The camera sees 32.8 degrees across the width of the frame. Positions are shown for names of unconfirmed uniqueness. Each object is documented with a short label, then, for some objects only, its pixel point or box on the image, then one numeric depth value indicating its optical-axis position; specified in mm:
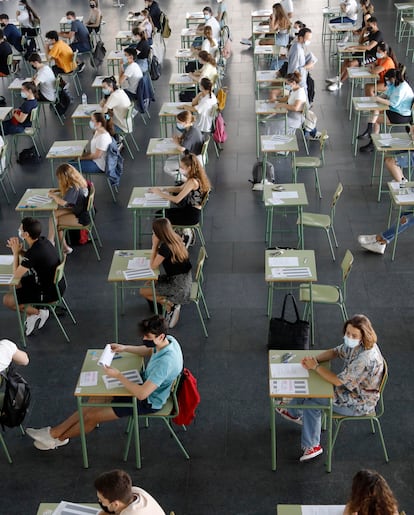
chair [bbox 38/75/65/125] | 11453
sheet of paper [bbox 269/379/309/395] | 4918
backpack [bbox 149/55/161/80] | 13438
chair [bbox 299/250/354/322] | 6461
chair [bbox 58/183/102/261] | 7838
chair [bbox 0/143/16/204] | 9098
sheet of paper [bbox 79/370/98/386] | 5086
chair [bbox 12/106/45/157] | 10156
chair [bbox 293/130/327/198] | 8953
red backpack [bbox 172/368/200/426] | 5191
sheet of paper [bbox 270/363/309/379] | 5085
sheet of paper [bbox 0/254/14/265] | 6691
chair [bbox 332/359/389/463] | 5007
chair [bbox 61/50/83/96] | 12797
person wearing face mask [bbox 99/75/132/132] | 9984
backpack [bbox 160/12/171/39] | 15242
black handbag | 6094
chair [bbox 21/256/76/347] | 6480
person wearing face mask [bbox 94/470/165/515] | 3830
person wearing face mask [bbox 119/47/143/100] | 11078
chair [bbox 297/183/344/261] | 7680
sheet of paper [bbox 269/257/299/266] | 6488
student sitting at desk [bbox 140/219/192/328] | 6340
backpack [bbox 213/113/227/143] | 10262
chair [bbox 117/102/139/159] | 10047
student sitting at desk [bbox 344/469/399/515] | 3725
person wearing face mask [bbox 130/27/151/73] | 12297
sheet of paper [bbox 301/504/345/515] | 4047
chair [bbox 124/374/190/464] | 5137
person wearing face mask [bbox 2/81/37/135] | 10336
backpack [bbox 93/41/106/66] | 14305
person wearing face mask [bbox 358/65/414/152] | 9422
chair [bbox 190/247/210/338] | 6539
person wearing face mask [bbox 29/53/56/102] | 11164
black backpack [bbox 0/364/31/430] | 5371
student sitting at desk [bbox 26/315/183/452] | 4953
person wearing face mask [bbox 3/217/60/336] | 6453
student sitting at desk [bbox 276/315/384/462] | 4863
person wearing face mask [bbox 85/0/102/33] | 15352
